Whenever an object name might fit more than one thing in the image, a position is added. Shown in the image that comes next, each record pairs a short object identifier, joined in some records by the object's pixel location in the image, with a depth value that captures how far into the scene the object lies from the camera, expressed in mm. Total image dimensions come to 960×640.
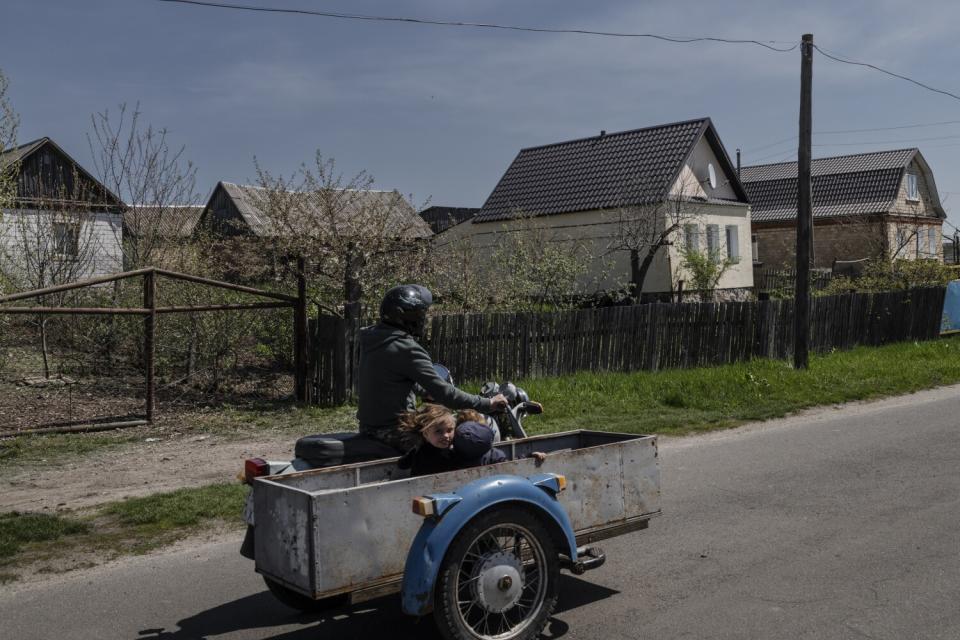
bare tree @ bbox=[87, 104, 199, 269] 14352
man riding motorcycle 5035
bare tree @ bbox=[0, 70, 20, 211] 12336
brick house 39969
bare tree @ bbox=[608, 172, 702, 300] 25656
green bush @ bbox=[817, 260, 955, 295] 23125
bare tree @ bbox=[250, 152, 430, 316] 14484
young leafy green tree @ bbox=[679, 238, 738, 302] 27000
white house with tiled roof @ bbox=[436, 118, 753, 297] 26766
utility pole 15258
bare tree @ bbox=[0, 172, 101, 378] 13969
